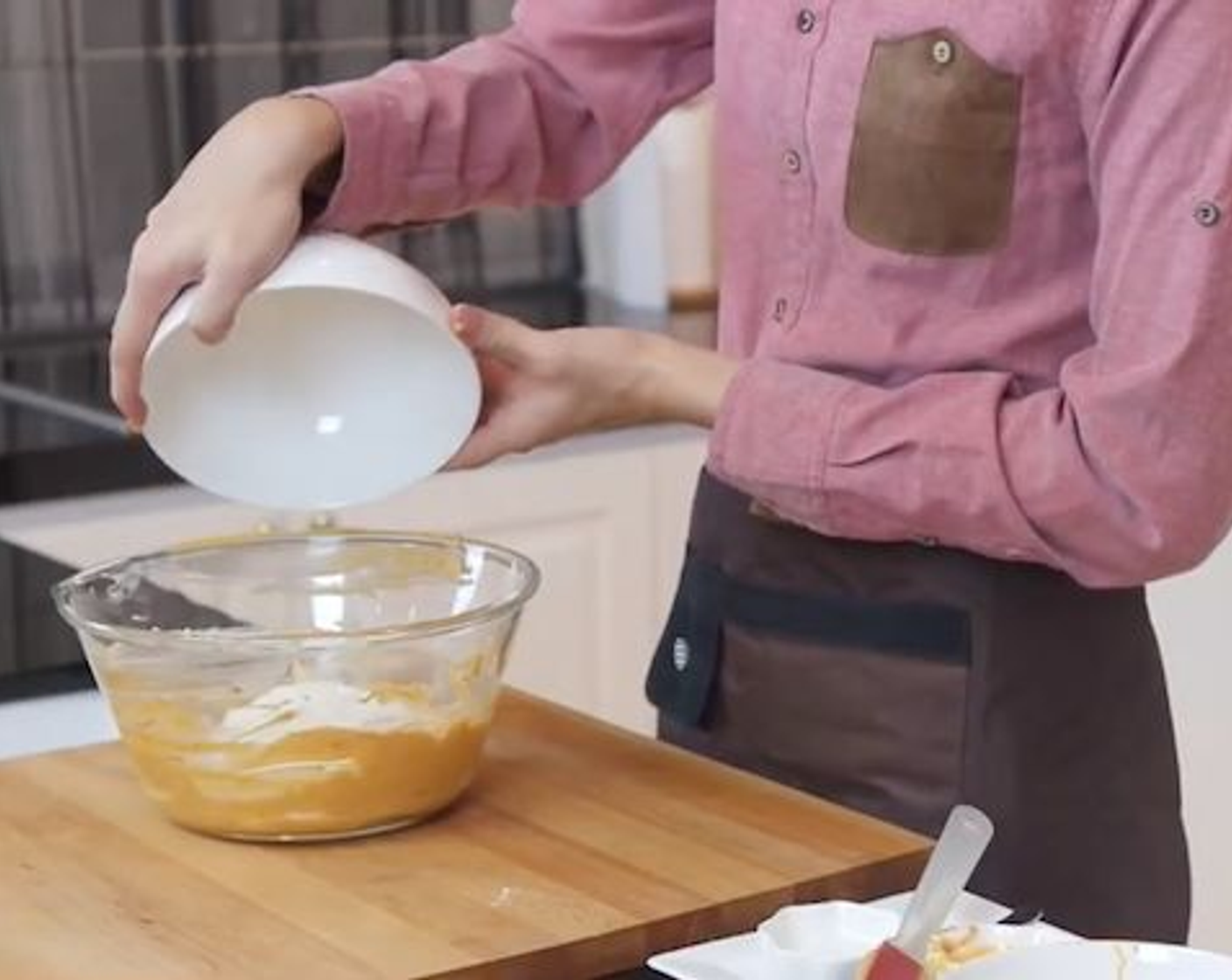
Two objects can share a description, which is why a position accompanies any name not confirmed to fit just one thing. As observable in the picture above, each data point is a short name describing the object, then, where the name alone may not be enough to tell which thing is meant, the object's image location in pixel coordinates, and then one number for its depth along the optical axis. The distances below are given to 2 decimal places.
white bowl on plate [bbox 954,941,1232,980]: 1.62
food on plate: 1.63
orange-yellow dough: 1.85
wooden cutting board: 1.70
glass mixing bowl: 1.85
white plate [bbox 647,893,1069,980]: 1.66
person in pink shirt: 1.90
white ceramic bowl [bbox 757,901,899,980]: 1.63
